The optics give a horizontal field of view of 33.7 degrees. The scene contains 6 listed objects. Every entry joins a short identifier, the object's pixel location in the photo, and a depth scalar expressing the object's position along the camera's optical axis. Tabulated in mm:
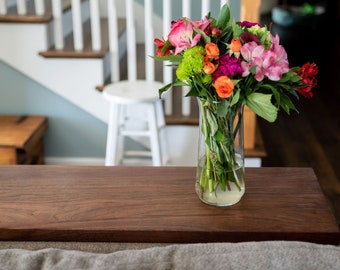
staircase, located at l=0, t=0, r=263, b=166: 2857
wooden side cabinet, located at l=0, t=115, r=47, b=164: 2699
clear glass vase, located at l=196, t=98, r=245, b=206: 1276
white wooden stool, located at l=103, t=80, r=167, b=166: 2498
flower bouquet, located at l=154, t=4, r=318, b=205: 1184
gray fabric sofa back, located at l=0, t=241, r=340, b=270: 928
